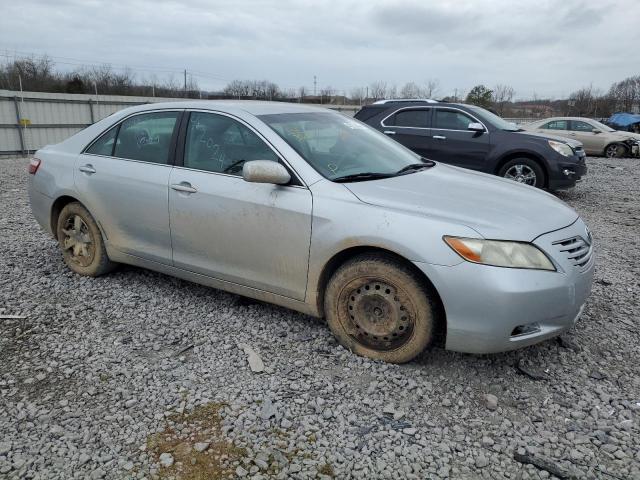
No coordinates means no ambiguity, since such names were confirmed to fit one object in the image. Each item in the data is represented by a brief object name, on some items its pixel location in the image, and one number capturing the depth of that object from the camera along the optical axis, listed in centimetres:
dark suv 892
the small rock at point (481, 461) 241
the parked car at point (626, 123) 2538
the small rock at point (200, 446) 248
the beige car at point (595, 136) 1722
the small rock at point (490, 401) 287
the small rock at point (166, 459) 239
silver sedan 287
